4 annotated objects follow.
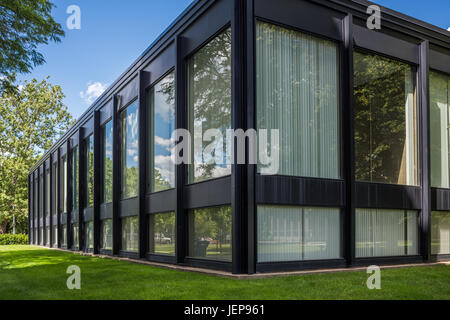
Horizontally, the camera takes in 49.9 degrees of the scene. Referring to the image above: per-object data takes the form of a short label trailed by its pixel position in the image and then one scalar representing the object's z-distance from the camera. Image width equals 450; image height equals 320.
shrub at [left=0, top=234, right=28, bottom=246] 55.01
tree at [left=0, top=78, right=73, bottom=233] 58.31
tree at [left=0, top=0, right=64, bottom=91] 16.23
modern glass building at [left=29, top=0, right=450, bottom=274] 14.95
